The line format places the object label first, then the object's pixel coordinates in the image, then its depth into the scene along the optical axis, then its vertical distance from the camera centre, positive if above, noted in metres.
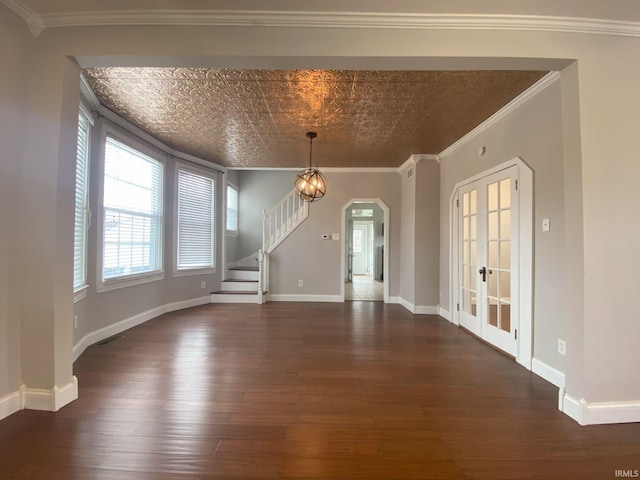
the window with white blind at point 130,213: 3.45 +0.42
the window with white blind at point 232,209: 6.95 +0.89
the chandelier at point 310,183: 4.02 +0.90
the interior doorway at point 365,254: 6.54 -0.36
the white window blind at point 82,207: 2.86 +0.37
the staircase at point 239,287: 5.64 -0.94
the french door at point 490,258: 2.92 -0.16
